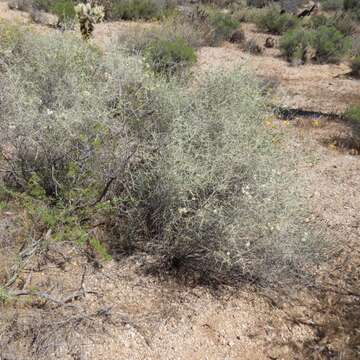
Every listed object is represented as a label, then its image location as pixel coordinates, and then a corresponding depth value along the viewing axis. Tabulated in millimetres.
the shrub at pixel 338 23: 13508
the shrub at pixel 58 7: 10211
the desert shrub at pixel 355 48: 11271
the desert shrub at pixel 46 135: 3361
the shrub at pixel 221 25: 11131
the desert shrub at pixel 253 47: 10750
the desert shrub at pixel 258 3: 17884
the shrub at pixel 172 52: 7332
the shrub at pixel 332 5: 18484
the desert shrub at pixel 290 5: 16428
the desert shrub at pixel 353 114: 6168
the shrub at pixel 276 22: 13391
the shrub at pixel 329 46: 10641
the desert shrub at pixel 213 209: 2967
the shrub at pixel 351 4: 17639
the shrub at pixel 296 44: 10280
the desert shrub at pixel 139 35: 8102
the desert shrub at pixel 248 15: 14490
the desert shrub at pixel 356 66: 9508
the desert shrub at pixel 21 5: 11523
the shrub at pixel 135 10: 12180
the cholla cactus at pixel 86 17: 6141
